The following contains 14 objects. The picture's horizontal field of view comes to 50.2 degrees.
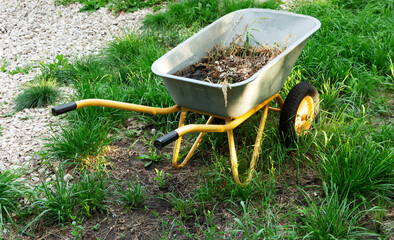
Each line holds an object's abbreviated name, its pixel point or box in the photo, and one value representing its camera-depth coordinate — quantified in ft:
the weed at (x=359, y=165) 8.46
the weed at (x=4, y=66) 16.26
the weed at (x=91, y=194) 8.95
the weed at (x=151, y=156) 10.70
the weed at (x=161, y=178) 9.77
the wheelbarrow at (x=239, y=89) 8.16
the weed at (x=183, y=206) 8.90
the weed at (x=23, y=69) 16.00
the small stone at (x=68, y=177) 10.07
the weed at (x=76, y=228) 8.43
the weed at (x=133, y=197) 9.19
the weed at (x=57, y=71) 14.85
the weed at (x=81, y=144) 10.30
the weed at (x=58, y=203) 8.76
